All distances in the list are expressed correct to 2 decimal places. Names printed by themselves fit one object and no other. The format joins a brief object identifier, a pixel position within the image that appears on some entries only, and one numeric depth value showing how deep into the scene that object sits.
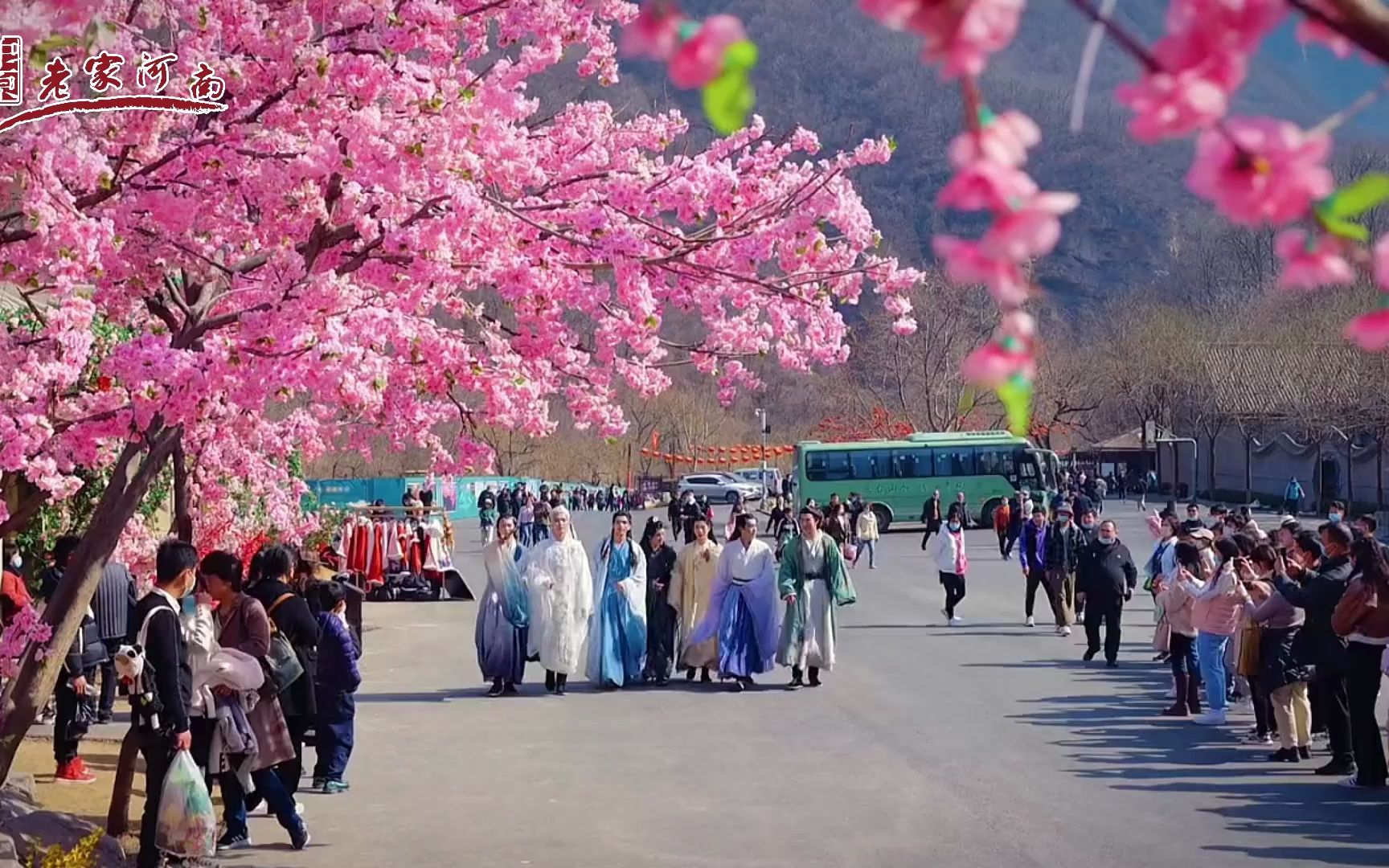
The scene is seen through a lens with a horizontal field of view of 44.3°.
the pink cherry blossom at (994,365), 2.17
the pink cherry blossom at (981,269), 2.06
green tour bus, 50.59
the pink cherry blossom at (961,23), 1.99
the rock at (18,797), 9.11
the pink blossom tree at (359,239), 7.91
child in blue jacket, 10.84
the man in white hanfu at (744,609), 16.11
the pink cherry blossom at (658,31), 2.16
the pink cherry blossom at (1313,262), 2.15
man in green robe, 16.08
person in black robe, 16.73
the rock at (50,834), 8.40
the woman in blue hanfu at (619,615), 16.34
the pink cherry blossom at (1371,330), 2.13
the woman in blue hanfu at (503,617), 16.02
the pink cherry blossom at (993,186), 1.98
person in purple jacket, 20.36
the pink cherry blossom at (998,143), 2.00
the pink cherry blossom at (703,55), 2.11
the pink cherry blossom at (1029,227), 1.94
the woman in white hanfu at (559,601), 16.20
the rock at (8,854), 7.35
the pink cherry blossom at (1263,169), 2.02
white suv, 72.94
